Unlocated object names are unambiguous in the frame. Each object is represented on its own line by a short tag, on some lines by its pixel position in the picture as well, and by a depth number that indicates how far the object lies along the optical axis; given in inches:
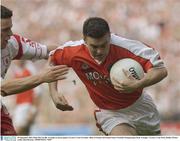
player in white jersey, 341.4
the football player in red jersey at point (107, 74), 375.9
